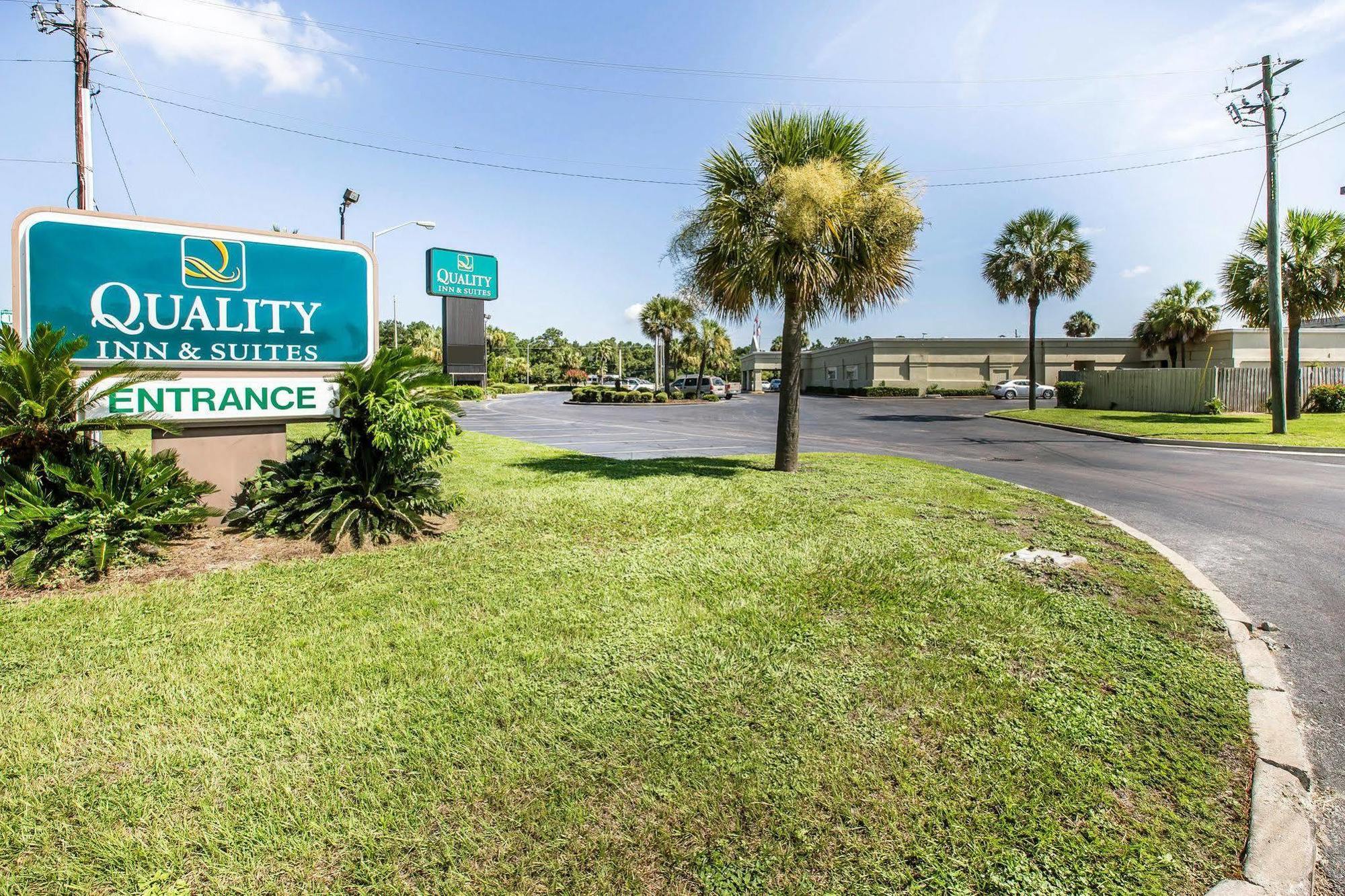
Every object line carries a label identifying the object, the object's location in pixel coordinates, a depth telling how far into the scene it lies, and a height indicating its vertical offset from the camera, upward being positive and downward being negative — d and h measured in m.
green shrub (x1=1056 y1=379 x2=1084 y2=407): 30.52 +1.03
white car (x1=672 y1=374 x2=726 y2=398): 49.38 +2.49
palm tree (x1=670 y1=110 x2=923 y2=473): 9.88 +3.00
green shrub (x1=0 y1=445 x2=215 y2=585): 4.87 -0.71
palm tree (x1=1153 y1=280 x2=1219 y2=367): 36.44 +5.64
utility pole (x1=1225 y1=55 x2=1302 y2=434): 18.17 +5.17
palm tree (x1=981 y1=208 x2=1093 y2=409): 27.81 +6.63
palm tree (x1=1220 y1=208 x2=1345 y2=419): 22.30 +4.98
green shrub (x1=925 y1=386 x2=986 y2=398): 45.77 +1.65
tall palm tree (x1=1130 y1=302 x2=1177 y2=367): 38.49 +4.96
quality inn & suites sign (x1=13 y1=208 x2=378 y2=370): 5.64 +1.23
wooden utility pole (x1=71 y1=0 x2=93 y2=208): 12.71 +6.02
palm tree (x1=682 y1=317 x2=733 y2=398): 53.47 +6.27
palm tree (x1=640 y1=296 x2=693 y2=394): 48.09 +7.50
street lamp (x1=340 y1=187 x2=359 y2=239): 19.64 +6.74
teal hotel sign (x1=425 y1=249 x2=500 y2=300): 36.91 +8.47
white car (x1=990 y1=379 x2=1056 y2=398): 41.12 +1.58
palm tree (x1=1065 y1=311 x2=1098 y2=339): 62.12 +8.66
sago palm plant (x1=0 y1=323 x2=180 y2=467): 4.90 +0.20
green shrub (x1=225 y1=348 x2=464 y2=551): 5.94 -0.46
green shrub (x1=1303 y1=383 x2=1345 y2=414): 23.61 +0.49
